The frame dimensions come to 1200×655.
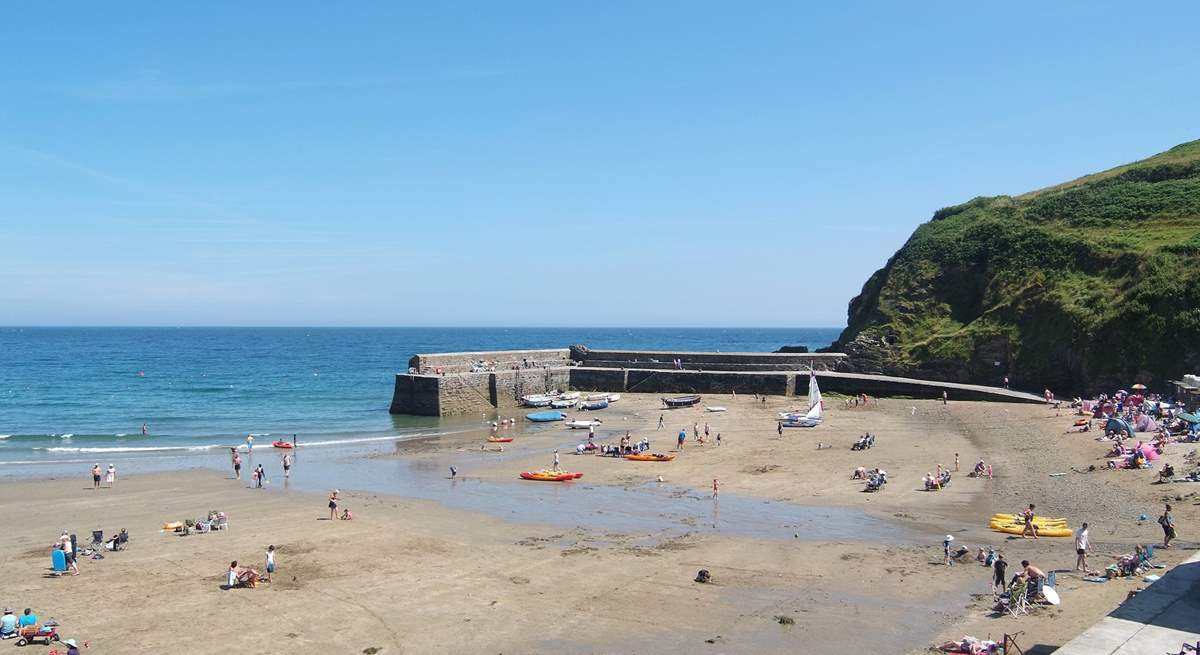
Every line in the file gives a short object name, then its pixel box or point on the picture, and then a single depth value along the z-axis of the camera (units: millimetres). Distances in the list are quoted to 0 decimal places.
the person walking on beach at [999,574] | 17500
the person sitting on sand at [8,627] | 15867
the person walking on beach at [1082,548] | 18812
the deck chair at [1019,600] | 16156
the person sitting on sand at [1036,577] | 16484
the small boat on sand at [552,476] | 31953
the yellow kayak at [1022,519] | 22844
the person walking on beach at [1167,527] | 20066
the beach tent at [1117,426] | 32625
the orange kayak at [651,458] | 35688
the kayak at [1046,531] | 22094
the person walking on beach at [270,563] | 19656
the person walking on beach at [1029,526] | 22156
